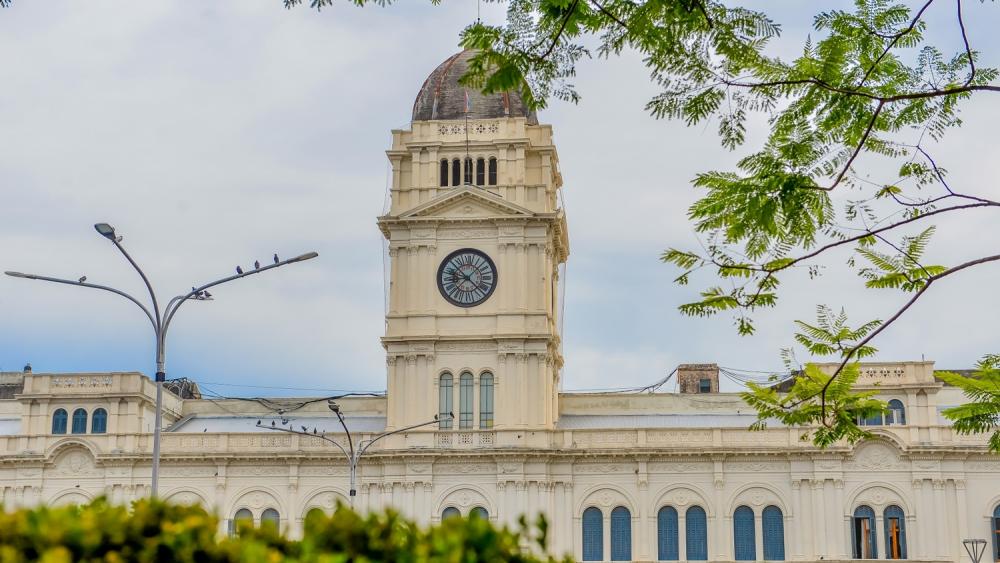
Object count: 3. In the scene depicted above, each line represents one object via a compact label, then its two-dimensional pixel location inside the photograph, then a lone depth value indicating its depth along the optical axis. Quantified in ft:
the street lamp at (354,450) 164.97
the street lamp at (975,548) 181.68
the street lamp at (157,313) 111.24
